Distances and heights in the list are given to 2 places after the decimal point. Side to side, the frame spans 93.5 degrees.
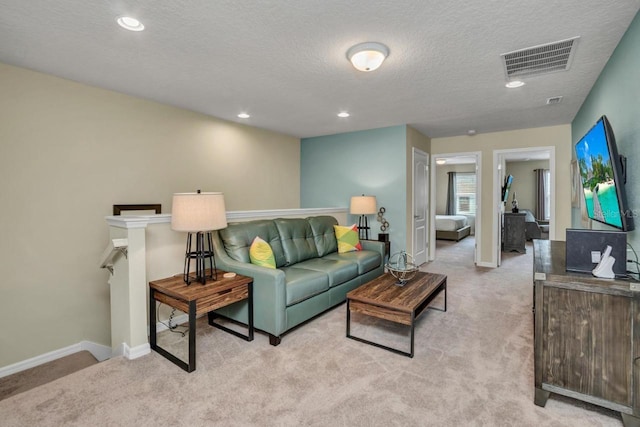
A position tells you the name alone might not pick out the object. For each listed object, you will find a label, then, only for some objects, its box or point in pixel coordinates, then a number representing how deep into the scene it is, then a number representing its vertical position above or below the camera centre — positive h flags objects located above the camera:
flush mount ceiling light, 2.21 +1.14
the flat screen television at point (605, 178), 1.87 +0.19
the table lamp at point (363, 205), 4.62 +0.02
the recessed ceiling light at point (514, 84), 2.92 +1.20
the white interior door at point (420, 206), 5.13 +0.00
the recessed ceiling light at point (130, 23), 1.90 +1.19
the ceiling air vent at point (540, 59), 2.24 +1.19
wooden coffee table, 2.43 -0.80
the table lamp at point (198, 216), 2.37 -0.07
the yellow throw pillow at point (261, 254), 2.93 -0.46
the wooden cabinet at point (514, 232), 6.72 -0.59
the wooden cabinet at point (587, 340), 1.61 -0.76
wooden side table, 2.19 -0.71
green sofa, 2.62 -0.66
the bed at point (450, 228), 8.05 -0.60
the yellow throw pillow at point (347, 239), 4.14 -0.45
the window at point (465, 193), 10.16 +0.44
